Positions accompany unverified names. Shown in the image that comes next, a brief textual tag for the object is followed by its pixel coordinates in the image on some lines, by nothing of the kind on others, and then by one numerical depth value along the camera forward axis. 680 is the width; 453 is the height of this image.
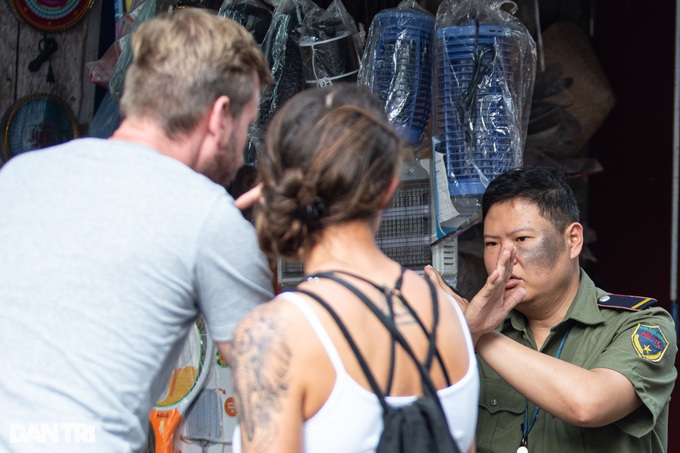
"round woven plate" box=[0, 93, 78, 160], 7.80
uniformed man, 4.48
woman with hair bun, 2.80
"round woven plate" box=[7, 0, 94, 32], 7.88
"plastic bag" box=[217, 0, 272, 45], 6.25
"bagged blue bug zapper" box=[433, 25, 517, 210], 5.55
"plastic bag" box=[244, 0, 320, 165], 6.13
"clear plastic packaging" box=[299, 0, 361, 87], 6.00
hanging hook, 7.96
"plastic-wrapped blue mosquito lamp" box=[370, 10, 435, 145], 5.79
